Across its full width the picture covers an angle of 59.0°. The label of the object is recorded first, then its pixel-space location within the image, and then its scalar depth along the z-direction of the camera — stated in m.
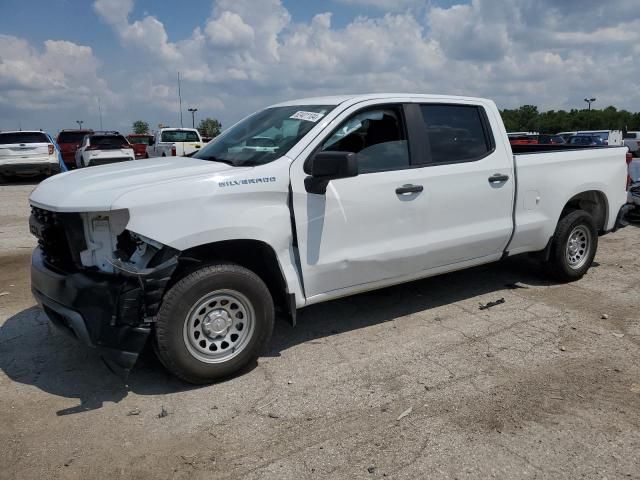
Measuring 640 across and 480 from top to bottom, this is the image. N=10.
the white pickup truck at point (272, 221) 3.53
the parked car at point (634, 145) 21.85
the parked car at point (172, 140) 19.86
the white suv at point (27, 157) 17.06
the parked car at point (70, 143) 23.70
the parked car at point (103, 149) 19.14
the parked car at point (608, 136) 21.44
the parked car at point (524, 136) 24.12
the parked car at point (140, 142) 25.67
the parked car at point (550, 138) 26.98
